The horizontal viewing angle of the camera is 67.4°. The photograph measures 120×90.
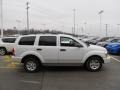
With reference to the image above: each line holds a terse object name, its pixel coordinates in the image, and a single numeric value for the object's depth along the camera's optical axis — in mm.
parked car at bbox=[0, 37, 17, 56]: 7818
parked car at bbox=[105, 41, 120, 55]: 7644
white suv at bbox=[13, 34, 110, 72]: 4257
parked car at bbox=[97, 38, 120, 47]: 10172
